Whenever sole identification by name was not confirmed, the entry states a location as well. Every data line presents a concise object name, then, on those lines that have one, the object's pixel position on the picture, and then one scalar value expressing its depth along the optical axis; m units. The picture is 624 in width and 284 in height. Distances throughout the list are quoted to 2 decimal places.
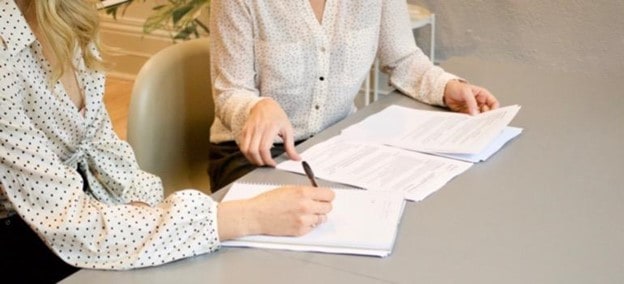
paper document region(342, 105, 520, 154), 1.45
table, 1.04
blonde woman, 1.07
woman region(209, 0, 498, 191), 1.62
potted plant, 2.80
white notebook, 1.09
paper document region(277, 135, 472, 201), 1.30
